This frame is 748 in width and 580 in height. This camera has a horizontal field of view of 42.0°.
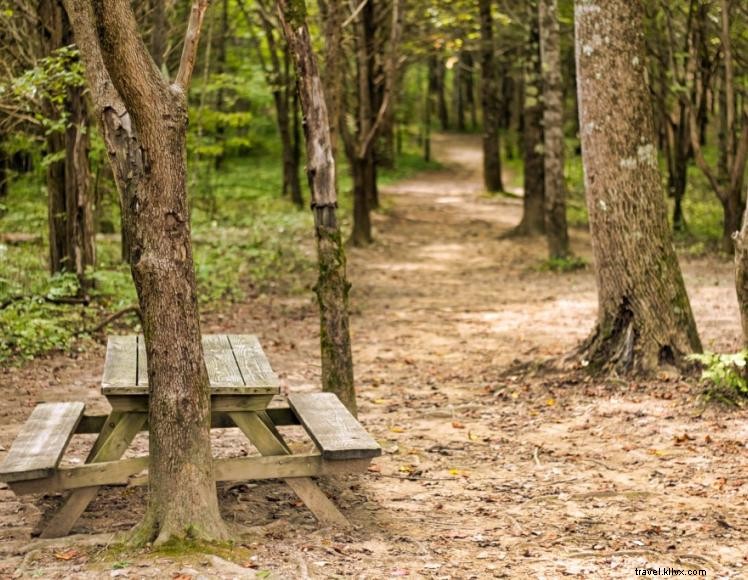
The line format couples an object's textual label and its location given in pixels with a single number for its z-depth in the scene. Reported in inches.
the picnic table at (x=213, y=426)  199.9
